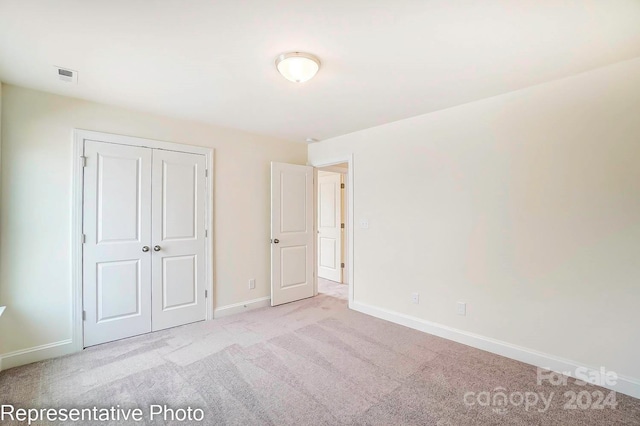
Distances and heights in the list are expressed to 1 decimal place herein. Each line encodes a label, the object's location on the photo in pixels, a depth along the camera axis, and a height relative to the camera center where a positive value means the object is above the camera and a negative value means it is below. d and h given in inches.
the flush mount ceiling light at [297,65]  78.2 +42.3
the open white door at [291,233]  161.9 -10.8
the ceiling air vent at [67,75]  87.7 +44.5
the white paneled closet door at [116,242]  110.8 -11.2
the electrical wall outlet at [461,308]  114.8 -38.1
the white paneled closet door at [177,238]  126.5 -11.1
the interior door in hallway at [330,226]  216.5 -8.8
